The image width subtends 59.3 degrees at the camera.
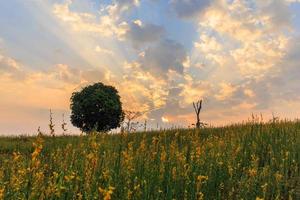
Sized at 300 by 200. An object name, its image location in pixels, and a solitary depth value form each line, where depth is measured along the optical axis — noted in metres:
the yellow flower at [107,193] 2.27
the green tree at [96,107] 19.82
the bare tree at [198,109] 18.21
